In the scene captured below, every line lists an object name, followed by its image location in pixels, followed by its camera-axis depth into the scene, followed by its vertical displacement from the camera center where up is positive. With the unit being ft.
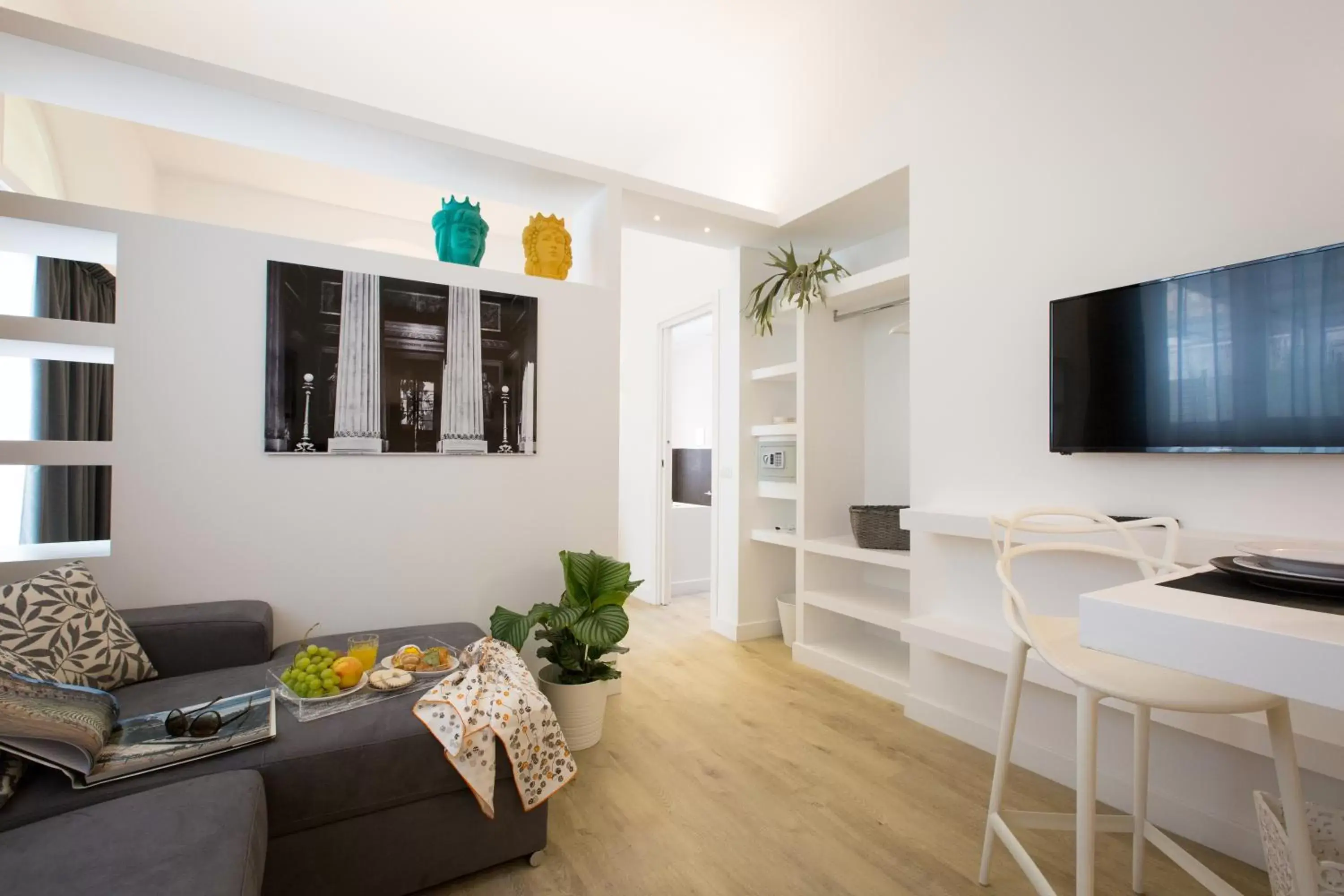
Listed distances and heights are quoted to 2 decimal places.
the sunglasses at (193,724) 4.77 -2.16
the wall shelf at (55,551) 6.90 -1.18
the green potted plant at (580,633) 7.79 -2.31
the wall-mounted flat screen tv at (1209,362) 5.28 +0.92
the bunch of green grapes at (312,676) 5.52 -2.06
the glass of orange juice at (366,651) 6.31 -2.07
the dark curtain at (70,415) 10.82 +0.69
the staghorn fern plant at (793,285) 10.95 +3.16
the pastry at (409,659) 6.31 -2.16
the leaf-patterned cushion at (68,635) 5.36 -1.69
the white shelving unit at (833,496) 10.73 -0.82
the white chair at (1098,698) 4.02 -1.64
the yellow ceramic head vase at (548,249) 9.90 +3.34
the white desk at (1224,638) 2.04 -0.68
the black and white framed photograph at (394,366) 7.91 +1.21
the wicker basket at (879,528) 10.00 -1.22
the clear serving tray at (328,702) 5.33 -2.27
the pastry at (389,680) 5.83 -2.20
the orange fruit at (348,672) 5.75 -2.08
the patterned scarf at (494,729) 5.29 -2.49
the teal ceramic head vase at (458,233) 9.25 +3.34
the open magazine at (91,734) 4.08 -2.08
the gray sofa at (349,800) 4.41 -2.76
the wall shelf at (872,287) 9.74 +2.81
